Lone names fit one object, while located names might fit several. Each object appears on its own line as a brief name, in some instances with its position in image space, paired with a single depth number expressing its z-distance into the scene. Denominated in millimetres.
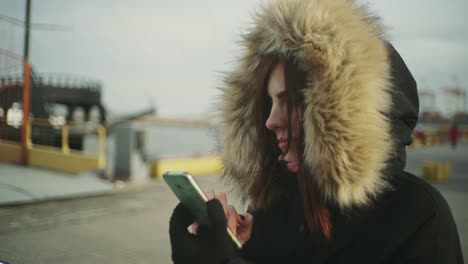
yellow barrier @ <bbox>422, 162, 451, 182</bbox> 9635
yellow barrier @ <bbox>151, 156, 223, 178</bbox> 9156
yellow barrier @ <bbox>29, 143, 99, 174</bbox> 8352
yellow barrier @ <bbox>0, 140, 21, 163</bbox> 9539
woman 1118
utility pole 9141
